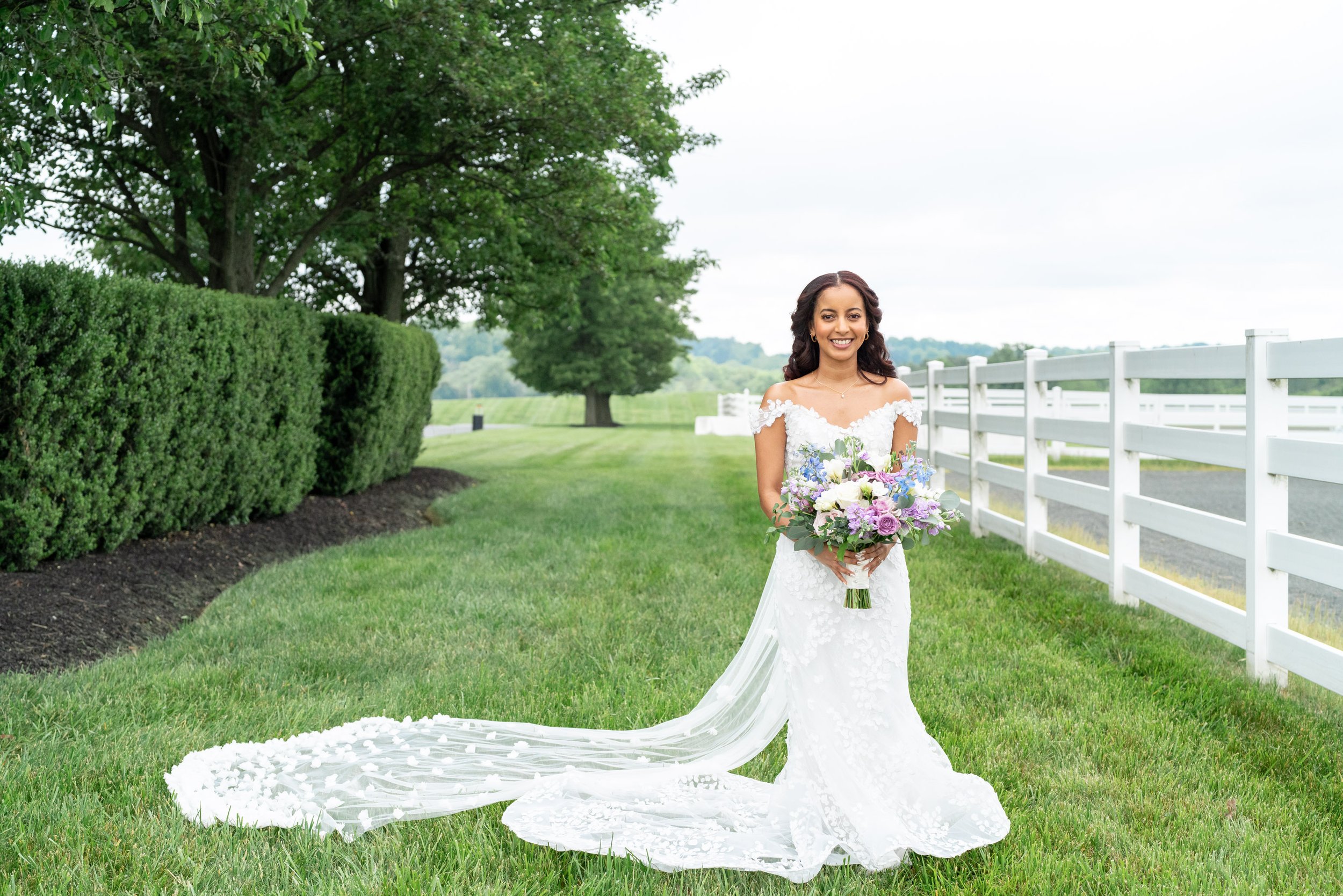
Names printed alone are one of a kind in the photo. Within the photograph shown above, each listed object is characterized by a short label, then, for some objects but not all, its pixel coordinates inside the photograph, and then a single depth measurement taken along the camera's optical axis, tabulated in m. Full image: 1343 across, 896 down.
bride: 3.38
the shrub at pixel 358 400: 12.09
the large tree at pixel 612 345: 42.56
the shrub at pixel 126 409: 6.48
